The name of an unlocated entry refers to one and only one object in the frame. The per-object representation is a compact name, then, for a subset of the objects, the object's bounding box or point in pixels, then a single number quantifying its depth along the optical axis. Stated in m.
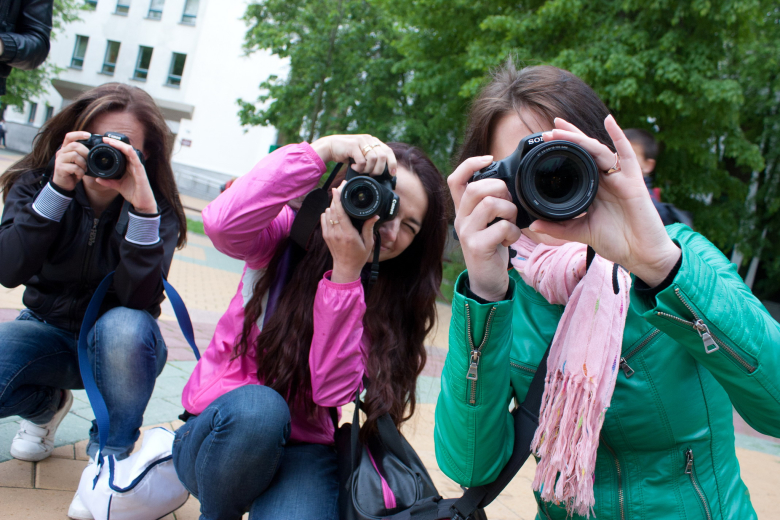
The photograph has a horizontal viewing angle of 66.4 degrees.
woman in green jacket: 1.13
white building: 24.53
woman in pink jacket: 1.61
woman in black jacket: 1.97
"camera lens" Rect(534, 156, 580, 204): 1.19
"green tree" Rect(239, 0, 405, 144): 13.11
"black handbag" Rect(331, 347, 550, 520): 1.45
